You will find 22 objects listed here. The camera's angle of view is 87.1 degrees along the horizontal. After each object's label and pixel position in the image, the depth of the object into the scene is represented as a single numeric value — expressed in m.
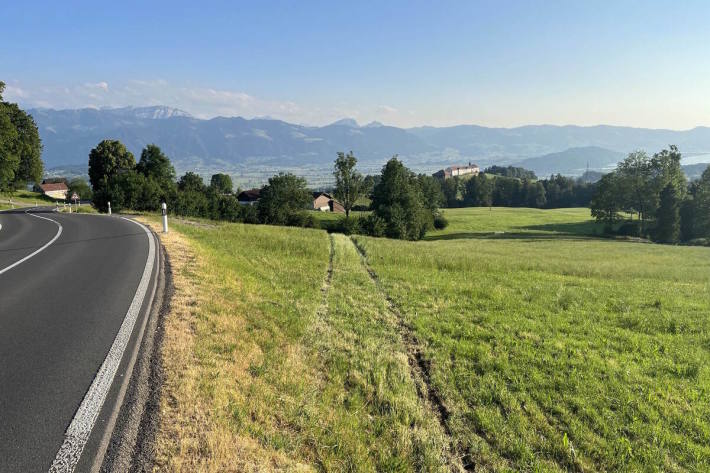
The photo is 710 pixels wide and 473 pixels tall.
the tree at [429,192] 79.91
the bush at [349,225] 54.09
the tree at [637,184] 60.72
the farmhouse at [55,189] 125.99
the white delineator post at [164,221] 17.64
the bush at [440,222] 73.81
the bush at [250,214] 69.43
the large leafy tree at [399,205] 57.06
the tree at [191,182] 91.58
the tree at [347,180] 76.94
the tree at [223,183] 136.25
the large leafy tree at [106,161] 65.00
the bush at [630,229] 63.07
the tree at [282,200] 67.12
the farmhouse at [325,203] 133.34
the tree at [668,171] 59.72
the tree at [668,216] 57.81
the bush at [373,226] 54.16
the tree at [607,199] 63.03
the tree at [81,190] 116.19
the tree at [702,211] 58.25
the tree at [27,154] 49.44
